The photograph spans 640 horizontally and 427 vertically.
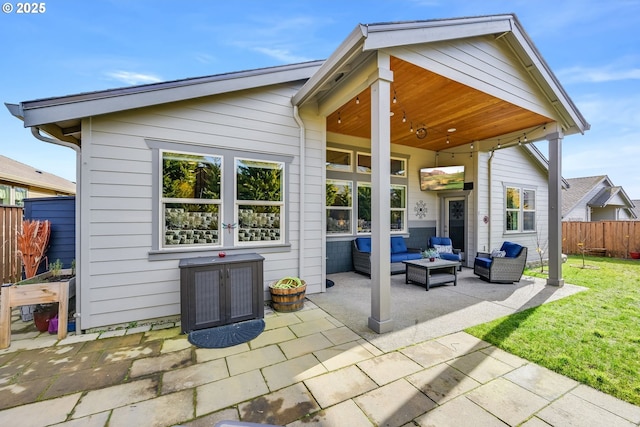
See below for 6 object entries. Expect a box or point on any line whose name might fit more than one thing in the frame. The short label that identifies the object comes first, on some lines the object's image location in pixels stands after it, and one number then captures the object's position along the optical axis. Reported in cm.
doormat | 293
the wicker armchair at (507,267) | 554
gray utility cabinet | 318
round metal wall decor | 785
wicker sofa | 626
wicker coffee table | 516
